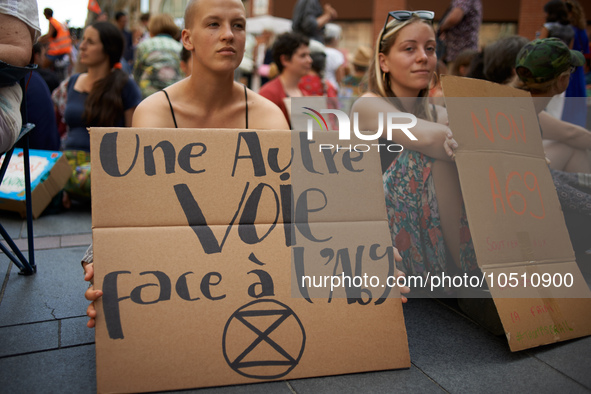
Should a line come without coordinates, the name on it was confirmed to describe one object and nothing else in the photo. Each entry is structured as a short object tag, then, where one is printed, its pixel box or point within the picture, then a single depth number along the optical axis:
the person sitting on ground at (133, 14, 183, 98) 4.51
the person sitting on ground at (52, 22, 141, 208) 3.60
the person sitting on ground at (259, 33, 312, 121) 4.38
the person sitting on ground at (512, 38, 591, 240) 2.05
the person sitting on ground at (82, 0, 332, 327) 1.78
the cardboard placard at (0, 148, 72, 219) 3.21
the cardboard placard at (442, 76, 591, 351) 1.60
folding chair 1.86
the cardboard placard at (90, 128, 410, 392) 1.33
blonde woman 2.01
